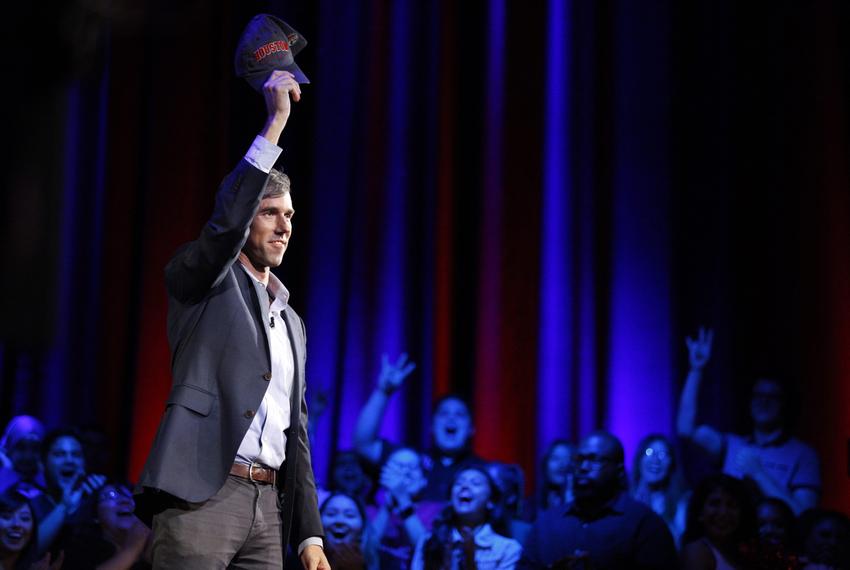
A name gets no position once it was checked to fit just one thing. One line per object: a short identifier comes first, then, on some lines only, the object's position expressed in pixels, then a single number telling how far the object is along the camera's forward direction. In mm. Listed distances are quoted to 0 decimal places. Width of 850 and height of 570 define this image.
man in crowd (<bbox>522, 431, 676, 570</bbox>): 7520
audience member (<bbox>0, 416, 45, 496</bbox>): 9000
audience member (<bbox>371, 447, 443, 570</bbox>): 8445
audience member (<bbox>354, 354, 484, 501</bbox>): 9305
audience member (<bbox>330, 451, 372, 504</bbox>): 9406
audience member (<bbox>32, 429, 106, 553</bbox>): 8359
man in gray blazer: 3717
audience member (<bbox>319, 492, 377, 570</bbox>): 7883
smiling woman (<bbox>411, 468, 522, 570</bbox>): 7770
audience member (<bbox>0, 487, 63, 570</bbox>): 7492
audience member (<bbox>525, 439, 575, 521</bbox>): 9289
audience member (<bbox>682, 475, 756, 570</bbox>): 7539
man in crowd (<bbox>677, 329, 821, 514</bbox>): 9148
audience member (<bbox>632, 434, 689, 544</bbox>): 9148
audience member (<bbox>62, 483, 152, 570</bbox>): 7293
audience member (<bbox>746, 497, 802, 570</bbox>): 7398
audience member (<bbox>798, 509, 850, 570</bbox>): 7879
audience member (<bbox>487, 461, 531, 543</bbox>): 8609
